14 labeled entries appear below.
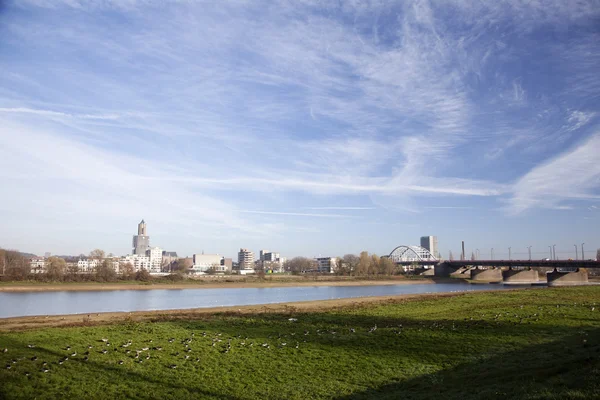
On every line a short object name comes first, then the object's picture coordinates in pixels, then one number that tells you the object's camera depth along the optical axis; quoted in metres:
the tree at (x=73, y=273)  105.75
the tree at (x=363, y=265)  179.73
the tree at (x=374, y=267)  178.85
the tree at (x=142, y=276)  119.12
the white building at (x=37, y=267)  109.96
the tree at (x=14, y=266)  98.07
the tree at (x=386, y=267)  182.05
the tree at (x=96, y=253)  142.25
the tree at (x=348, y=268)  186.59
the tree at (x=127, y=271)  119.90
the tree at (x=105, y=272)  110.88
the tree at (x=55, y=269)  102.62
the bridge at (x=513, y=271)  118.71
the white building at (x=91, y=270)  117.38
